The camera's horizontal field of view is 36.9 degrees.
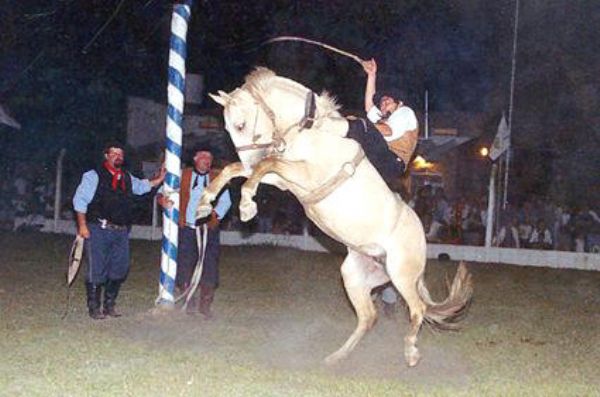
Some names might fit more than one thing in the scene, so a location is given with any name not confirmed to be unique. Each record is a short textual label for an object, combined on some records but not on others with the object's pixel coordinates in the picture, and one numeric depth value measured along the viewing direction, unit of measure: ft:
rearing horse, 25.13
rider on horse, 27.20
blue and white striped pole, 33.60
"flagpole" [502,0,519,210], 69.79
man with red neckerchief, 32.27
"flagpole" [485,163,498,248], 63.72
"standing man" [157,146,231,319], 34.09
